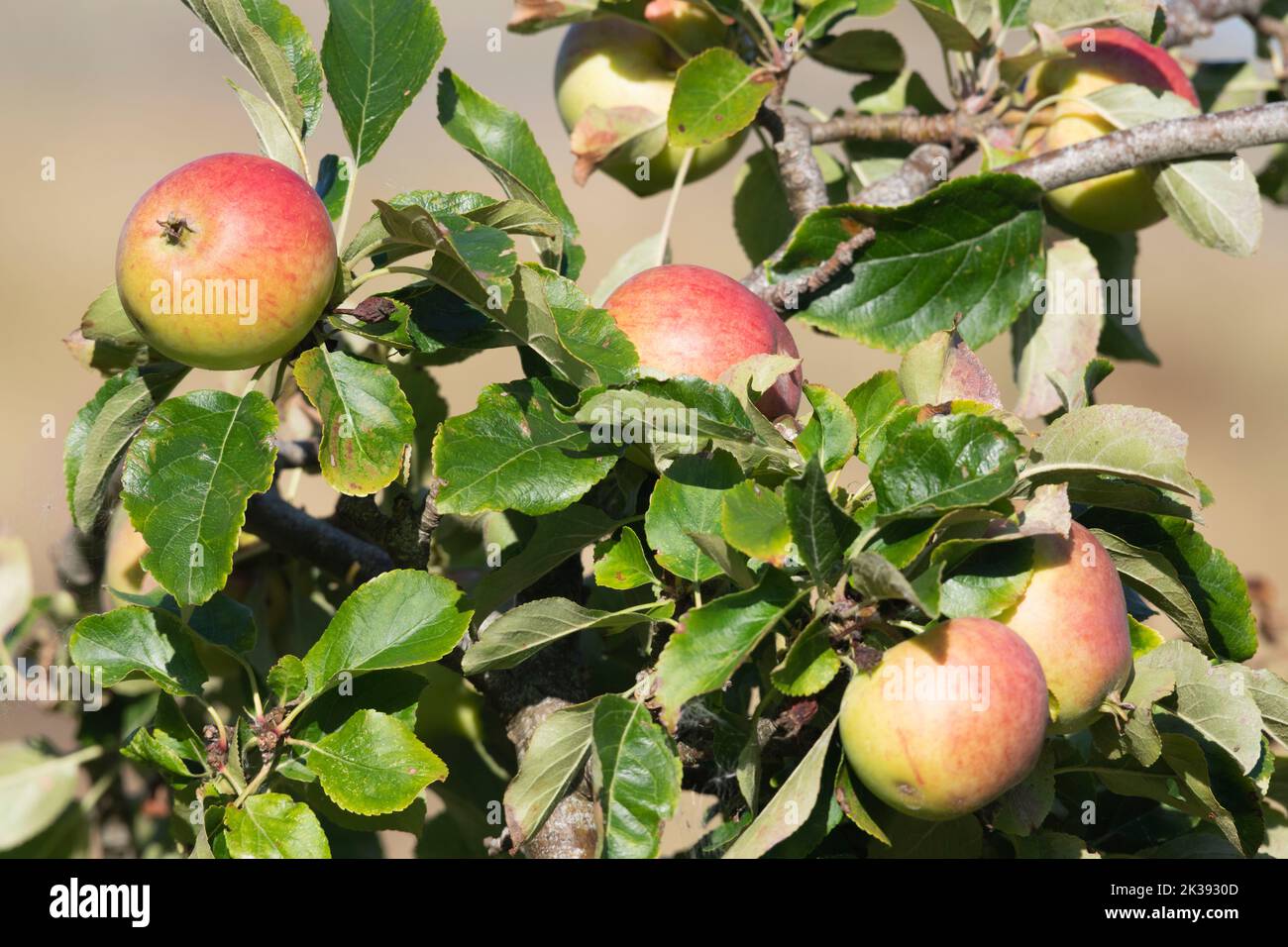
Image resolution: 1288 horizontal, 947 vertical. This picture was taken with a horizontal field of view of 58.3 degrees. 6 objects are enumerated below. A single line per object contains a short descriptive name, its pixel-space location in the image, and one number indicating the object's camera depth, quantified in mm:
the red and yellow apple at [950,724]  734
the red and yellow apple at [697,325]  930
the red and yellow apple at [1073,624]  808
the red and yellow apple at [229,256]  816
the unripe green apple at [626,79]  1274
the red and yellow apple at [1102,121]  1281
